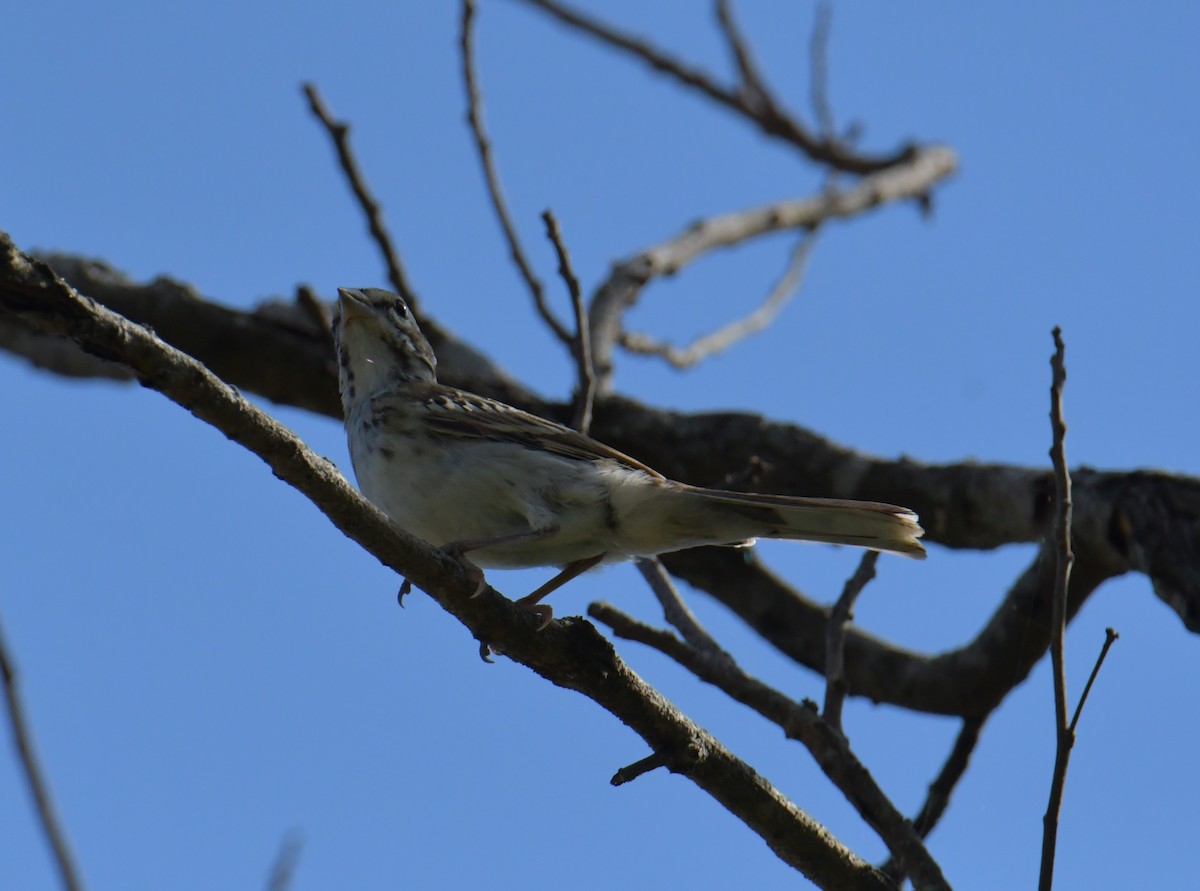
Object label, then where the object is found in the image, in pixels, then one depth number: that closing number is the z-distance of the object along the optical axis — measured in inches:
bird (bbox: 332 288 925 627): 381.1
